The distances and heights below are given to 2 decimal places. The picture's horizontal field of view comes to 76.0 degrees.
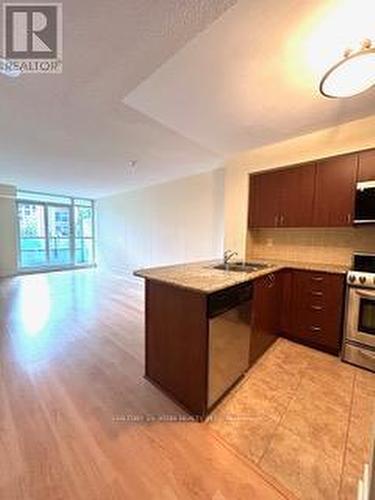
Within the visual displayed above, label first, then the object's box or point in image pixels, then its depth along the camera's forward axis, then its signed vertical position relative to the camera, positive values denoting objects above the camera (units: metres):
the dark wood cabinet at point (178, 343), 1.69 -0.87
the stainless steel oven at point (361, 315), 2.36 -0.82
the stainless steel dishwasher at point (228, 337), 1.71 -0.83
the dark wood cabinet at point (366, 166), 2.49 +0.72
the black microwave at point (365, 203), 2.47 +0.33
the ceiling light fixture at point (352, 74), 1.39 +1.01
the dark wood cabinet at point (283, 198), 3.02 +0.48
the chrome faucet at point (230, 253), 3.68 -0.33
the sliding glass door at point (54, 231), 7.52 -0.06
